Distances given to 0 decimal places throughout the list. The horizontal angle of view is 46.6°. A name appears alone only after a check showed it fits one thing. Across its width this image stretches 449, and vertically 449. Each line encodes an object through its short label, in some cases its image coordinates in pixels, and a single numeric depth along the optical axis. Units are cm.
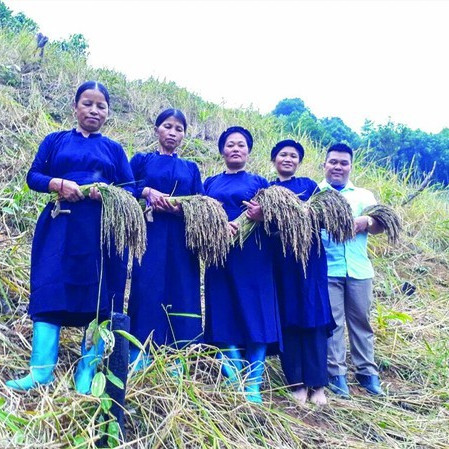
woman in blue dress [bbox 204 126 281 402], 295
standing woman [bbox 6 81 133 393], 252
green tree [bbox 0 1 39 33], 1369
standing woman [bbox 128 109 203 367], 289
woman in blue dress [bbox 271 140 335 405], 310
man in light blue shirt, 344
